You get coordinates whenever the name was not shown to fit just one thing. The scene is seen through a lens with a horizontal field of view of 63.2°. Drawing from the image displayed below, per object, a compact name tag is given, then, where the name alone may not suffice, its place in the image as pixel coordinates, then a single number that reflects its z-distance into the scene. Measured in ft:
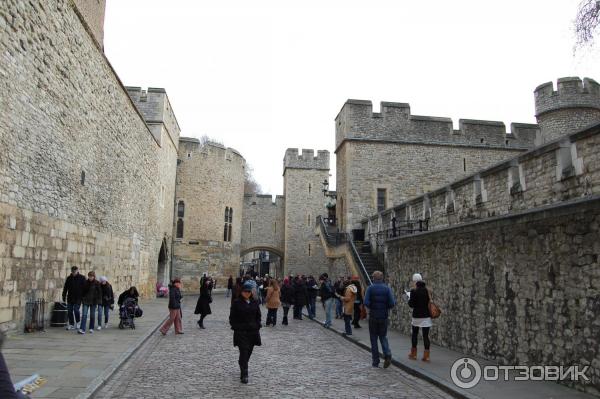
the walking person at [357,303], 43.30
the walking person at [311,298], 56.70
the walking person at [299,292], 54.65
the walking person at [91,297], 35.69
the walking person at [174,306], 38.22
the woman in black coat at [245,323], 22.81
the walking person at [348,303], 38.29
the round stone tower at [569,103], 67.56
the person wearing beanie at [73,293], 35.40
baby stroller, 39.63
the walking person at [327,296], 46.32
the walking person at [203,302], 43.45
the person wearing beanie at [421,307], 26.73
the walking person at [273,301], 46.73
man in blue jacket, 26.40
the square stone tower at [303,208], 123.34
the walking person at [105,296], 38.93
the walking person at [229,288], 87.86
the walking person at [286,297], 49.34
